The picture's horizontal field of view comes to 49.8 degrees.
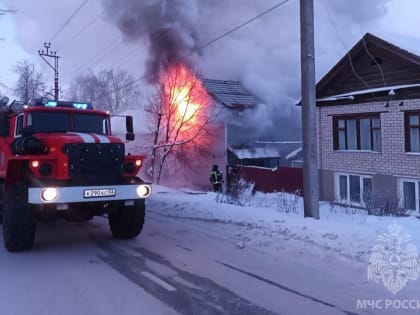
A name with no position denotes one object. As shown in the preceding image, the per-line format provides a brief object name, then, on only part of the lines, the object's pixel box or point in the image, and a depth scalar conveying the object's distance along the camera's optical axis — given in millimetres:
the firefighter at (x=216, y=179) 18291
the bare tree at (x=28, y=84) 41125
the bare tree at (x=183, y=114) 23969
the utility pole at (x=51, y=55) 36703
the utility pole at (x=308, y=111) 8219
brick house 13969
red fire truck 6348
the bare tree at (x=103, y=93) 58534
